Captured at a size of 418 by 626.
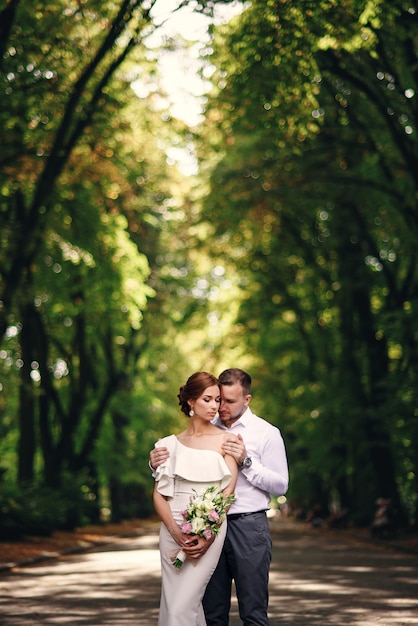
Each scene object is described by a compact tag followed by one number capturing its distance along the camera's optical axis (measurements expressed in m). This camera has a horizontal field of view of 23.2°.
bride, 5.75
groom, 6.03
